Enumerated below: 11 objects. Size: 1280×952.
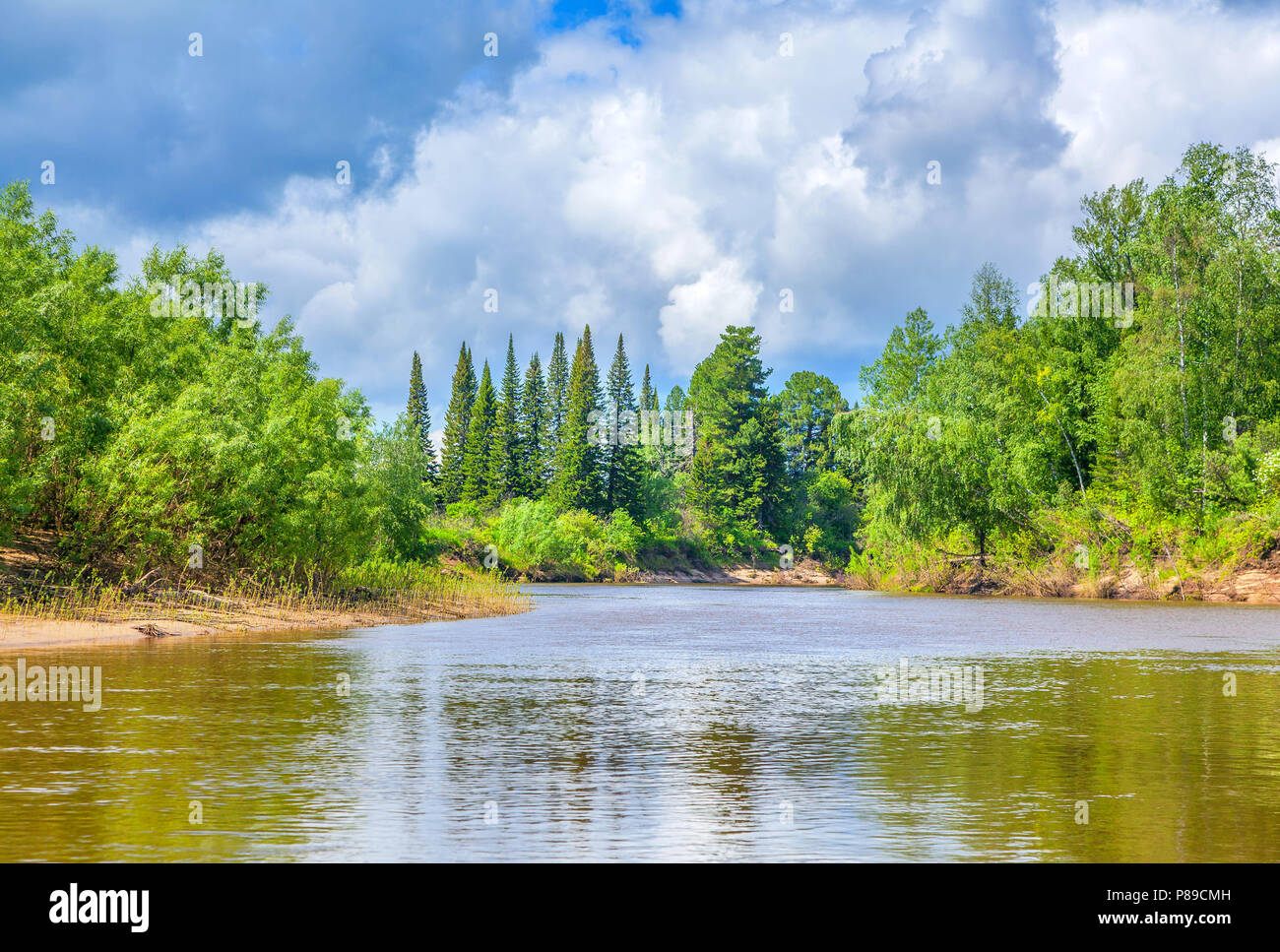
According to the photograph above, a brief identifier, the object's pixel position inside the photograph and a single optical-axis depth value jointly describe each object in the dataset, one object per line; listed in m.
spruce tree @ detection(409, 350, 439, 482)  162.88
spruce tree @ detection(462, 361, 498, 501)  150.38
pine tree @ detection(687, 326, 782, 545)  147.88
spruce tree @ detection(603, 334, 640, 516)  143.12
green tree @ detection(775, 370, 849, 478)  161.50
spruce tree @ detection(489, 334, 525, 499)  148.38
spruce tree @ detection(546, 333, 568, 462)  163.12
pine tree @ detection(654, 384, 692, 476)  166.38
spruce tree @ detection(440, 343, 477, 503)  154.50
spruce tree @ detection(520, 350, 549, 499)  149.75
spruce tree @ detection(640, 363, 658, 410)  196.00
